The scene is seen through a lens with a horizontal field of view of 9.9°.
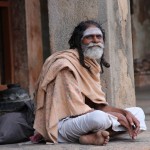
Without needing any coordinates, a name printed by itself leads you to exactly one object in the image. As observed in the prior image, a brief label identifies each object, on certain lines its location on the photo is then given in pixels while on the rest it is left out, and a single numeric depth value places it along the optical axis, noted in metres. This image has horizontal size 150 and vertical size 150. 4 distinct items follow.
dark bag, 7.56
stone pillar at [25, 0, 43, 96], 12.79
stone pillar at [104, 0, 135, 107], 8.72
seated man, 7.01
